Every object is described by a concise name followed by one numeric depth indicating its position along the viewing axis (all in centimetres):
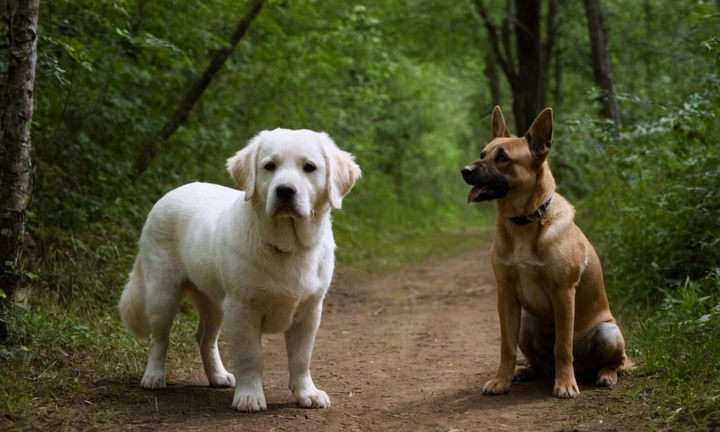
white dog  448
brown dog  475
